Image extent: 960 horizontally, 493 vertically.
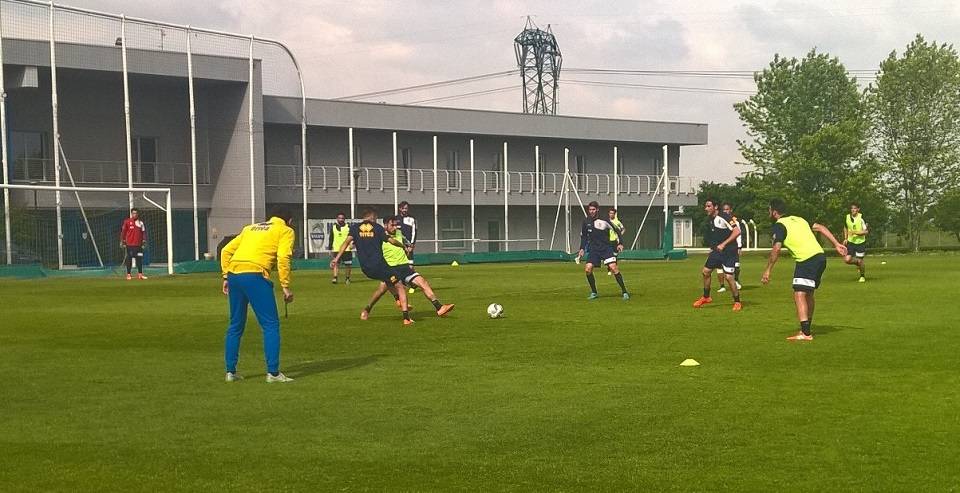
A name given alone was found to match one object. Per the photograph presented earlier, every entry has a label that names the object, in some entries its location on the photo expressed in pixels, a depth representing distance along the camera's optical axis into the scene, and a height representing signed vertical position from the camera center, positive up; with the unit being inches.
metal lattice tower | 3735.2 +521.1
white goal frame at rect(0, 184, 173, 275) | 1525.6 +12.3
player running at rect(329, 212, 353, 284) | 1298.0 -22.6
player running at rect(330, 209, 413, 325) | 753.0 -24.9
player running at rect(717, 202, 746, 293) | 982.3 -5.4
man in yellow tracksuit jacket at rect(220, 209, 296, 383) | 477.4 -25.0
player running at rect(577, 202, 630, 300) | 924.6 -25.0
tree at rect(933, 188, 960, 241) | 3094.7 -16.7
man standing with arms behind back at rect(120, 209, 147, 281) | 1451.8 -23.2
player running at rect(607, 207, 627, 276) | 950.1 -12.4
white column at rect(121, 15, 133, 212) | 1771.7 +195.1
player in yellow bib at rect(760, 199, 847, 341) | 619.2 -24.2
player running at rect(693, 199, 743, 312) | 862.5 -28.2
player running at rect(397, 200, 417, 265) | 1062.4 -11.3
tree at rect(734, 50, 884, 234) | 2711.6 +175.7
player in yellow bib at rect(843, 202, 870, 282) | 1229.7 -25.8
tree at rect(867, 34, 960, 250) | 2974.9 +228.0
